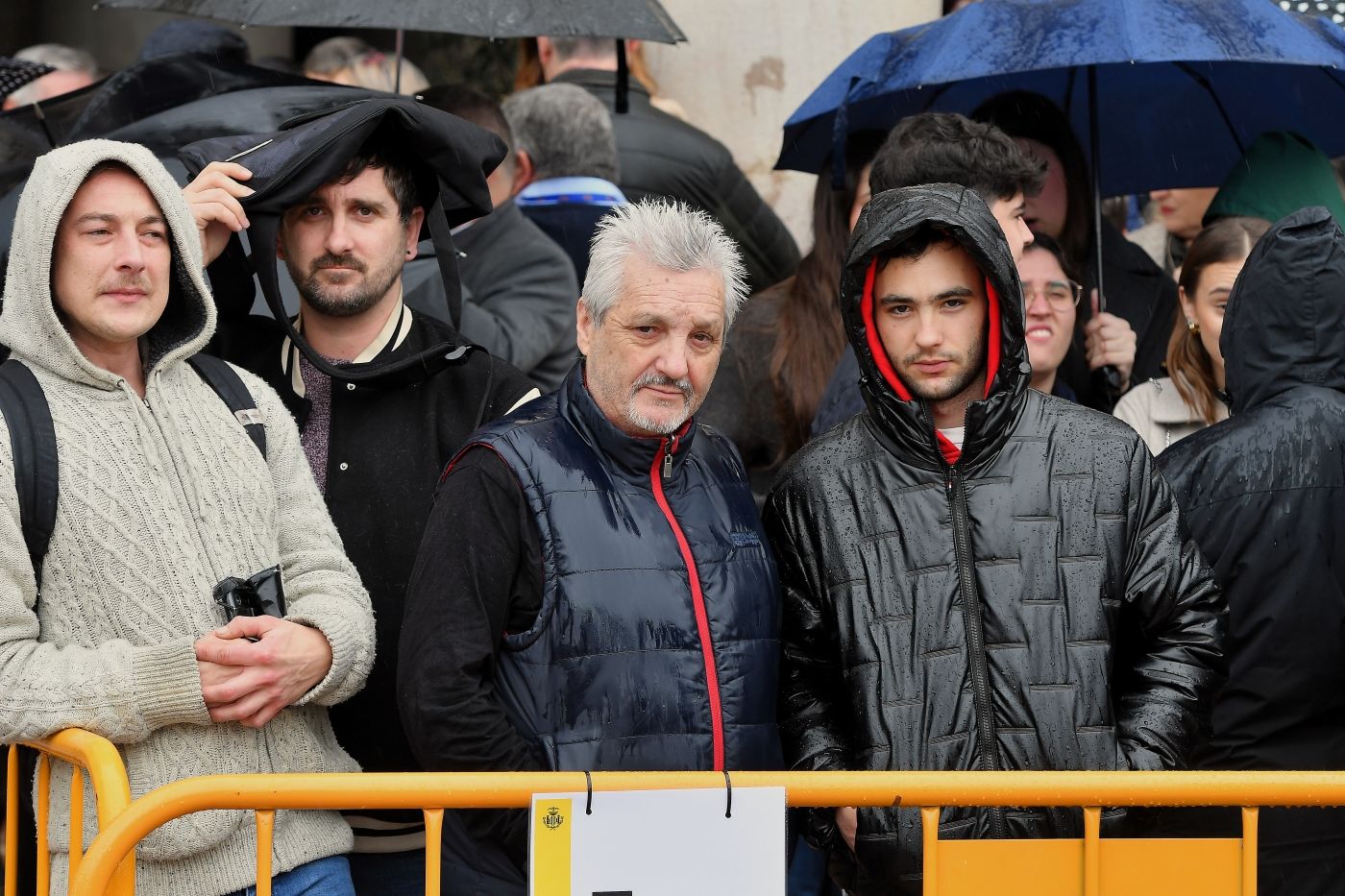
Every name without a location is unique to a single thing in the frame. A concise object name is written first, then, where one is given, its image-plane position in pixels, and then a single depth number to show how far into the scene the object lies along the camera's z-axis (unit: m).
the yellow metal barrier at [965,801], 5.31
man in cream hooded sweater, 6.14
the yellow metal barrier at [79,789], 5.46
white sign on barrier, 5.46
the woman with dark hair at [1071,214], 10.26
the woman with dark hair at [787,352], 8.97
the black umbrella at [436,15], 9.63
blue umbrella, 9.28
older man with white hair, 6.15
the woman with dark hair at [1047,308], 9.34
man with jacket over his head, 7.18
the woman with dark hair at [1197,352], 9.34
